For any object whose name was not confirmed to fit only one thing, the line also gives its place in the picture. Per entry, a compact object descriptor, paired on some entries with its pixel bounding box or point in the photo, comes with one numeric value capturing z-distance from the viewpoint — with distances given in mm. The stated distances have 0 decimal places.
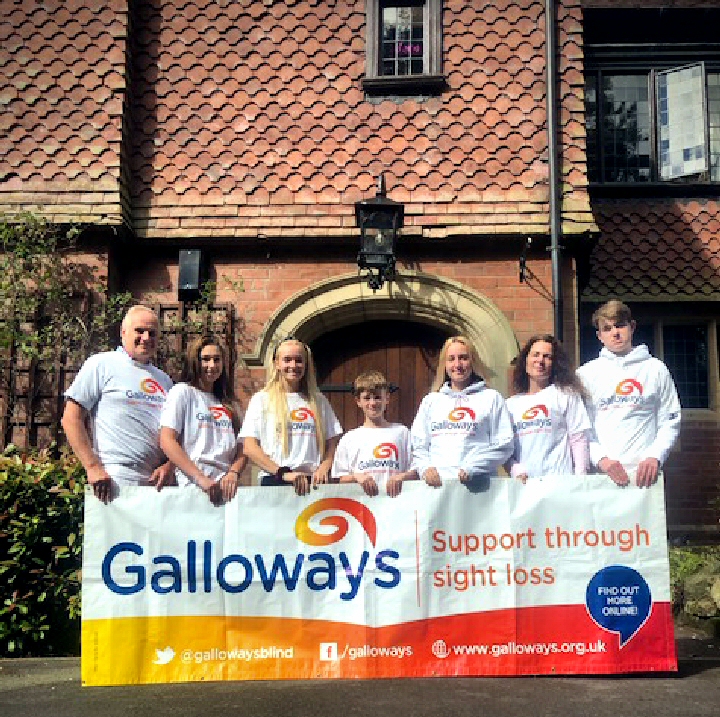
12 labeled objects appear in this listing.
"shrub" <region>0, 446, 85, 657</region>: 5031
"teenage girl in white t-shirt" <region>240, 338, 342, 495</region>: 4535
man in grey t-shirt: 4426
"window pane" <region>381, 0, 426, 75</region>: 8914
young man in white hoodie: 4590
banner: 4172
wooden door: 8617
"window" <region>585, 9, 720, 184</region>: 10125
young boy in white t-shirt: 4832
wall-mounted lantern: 7746
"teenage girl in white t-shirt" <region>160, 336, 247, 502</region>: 4305
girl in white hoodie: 4422
